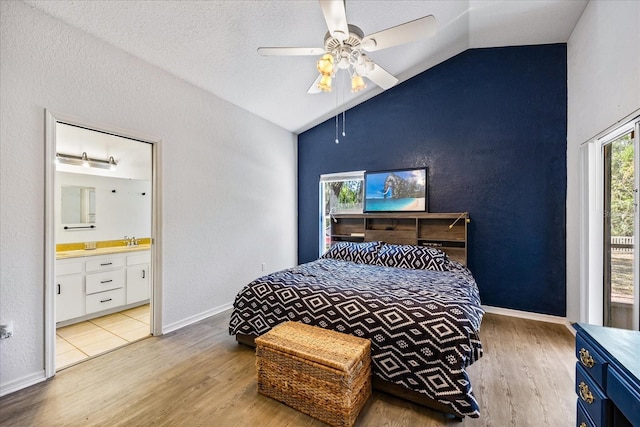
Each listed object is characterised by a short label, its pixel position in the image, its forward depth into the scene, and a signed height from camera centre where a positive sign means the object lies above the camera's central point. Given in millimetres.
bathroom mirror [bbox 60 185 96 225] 3562 +102
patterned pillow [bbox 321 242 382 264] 3656 -522
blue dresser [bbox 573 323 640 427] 904 -591
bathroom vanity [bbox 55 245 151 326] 3074 -836
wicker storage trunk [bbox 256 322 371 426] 1643 -1003
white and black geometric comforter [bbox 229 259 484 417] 1744 -762
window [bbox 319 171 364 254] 4574 +290
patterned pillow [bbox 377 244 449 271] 3266 -533
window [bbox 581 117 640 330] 2172 -129
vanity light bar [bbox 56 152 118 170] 3451 +672
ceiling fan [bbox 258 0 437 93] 1745 +1221
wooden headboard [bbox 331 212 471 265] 3686 -228
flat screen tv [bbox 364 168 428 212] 3975 +349
